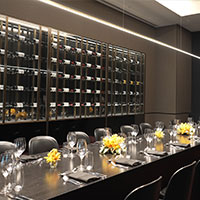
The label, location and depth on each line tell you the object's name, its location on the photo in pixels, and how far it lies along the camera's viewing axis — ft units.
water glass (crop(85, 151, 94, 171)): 6.64
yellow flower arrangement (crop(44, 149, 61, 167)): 7.32
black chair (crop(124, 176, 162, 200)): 4.56
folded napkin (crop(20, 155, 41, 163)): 8.17
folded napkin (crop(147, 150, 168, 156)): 9.08
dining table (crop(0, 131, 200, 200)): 5.66
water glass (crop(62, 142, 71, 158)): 8.80
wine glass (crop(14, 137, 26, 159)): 7.90
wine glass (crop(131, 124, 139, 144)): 11.88
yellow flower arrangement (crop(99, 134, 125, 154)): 8.78
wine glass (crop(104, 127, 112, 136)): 10.69
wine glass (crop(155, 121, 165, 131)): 14.47
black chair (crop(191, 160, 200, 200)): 8.85
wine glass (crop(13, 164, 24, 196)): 5.33
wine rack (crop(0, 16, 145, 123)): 15.05
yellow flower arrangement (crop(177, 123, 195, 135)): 14.35
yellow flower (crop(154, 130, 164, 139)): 12.62
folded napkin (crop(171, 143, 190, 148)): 10.92
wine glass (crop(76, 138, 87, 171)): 7.34
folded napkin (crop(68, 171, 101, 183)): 6.14
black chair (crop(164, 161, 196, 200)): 5.92
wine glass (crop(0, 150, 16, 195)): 5.39
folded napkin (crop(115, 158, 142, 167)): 7.66
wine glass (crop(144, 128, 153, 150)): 10.12
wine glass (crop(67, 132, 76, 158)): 9.11
